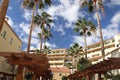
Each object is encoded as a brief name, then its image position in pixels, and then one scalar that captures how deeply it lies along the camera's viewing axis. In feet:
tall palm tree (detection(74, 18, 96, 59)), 68.44
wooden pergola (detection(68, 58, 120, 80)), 17.79
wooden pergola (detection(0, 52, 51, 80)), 16.95
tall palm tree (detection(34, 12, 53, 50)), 60.71
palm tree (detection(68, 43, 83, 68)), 86.63
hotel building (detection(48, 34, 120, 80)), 110.85
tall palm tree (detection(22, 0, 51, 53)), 40.49
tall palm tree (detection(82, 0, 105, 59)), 40.81
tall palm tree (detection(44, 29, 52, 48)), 69.72
